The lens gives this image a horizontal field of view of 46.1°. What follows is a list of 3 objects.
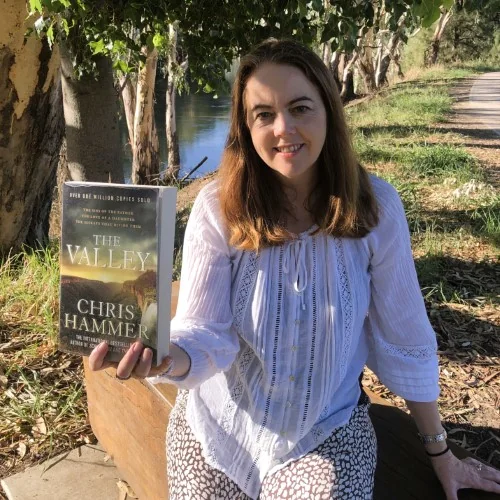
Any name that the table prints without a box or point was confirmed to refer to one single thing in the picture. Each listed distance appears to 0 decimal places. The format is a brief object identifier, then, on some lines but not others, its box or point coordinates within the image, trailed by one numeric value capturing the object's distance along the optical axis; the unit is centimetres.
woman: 162
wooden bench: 169
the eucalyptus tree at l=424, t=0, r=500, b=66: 3253
